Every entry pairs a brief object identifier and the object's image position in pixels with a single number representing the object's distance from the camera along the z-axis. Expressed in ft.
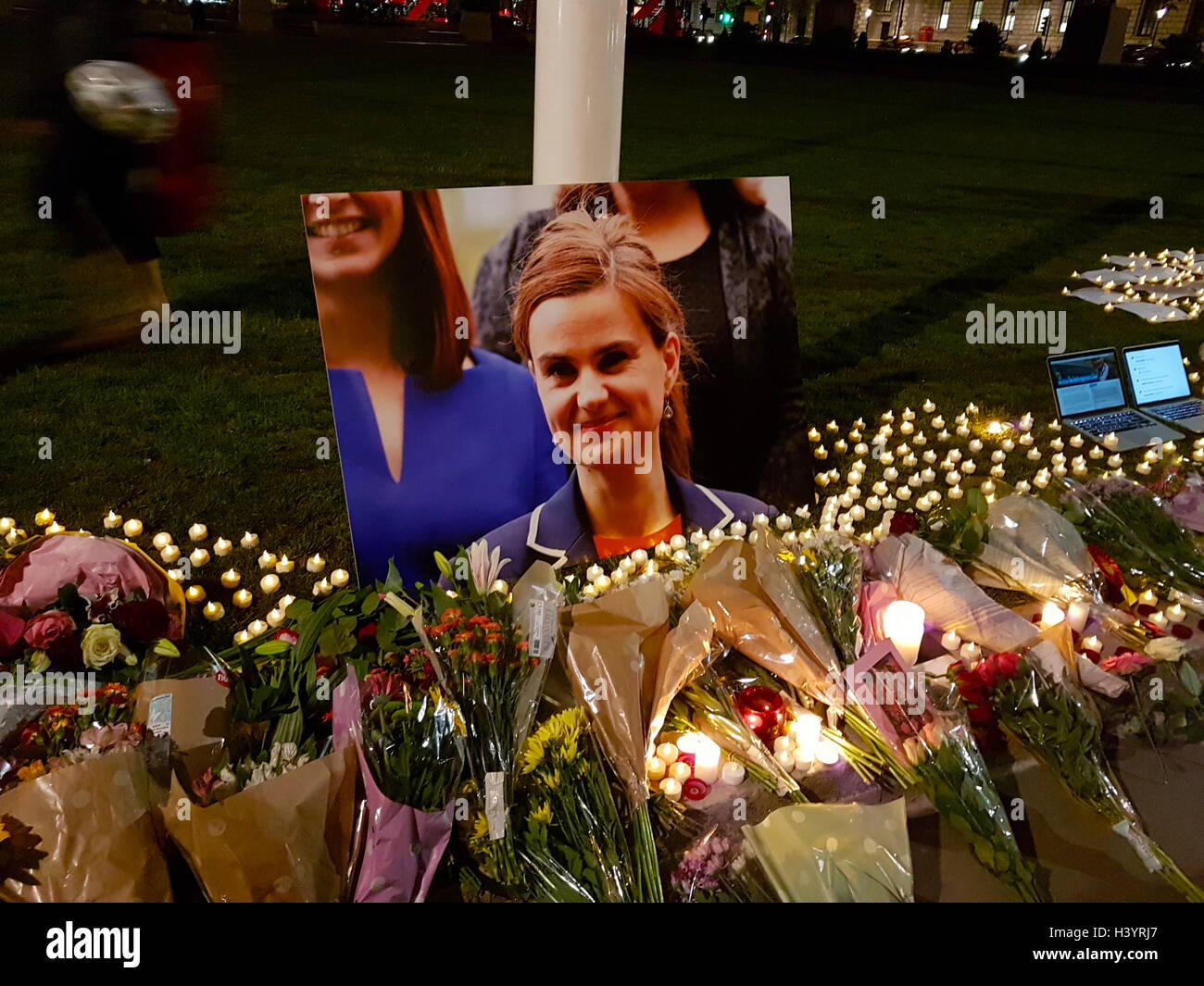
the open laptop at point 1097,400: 15.03
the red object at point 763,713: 7.91
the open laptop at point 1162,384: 15.61
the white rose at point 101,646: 7.45
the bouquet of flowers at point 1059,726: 6.85
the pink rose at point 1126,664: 8.78
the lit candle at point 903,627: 8.58
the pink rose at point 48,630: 7.50
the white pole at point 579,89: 9.85
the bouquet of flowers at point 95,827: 5.44
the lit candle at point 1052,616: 9.20
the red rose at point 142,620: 7.82
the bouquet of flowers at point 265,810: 5.47
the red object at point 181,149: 16.21
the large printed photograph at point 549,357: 9.85
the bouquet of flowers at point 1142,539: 10.02
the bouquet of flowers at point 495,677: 6.28
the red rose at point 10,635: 7.55
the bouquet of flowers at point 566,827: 6.15
